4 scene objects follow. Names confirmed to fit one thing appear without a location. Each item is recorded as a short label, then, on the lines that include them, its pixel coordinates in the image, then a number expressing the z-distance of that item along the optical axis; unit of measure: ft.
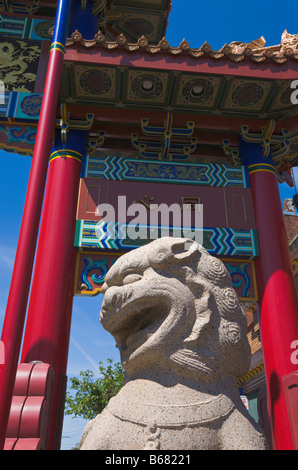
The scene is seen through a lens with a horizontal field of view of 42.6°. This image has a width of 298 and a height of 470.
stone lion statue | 6.93
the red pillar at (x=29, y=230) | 7.57
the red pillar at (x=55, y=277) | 14.15
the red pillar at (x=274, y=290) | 13.97
